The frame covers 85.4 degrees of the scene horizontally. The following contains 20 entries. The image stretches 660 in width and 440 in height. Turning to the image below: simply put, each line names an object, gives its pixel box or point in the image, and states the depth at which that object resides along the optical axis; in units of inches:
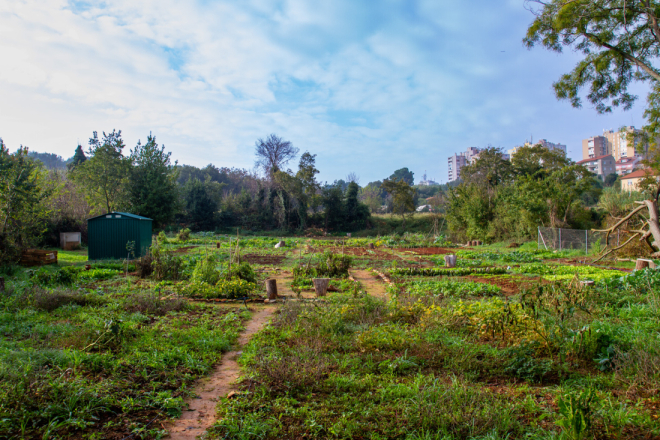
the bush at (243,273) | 360.5
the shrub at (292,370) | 137.9
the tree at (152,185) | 1010.7
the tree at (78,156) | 1453.0
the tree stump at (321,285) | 317.1
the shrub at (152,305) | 250.1
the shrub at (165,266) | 395.5
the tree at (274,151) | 1486.2
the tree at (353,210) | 1390.3
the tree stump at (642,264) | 326.8
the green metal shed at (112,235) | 549.6
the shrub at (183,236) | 916.6
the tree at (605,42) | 465.7
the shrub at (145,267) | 406.1
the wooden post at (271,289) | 312.0
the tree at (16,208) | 402.6
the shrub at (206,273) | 341.4
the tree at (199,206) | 1338.6
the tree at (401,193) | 1320.1
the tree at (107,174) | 944.9
